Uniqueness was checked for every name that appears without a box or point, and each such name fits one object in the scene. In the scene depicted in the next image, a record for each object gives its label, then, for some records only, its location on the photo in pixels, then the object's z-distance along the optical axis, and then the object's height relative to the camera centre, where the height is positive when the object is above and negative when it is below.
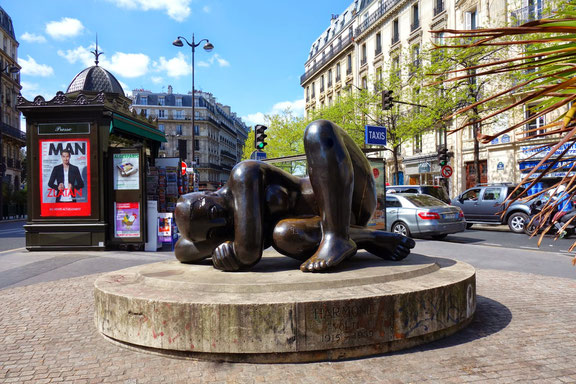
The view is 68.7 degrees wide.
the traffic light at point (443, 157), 20.16 +1.83
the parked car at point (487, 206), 15.14 -0.46
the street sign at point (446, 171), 20.19 +1.16
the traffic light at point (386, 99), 18.75 +4.35
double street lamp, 22.76 +8.46
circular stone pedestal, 2.99 -0.86
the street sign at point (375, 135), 15.16 +2.25
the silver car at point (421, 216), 12.27 -0.61
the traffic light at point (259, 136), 13.45 +2.03
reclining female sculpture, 3.86 -0.13
